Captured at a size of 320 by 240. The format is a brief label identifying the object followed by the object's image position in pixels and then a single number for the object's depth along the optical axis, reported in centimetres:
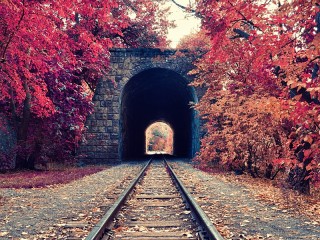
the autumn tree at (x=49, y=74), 986
